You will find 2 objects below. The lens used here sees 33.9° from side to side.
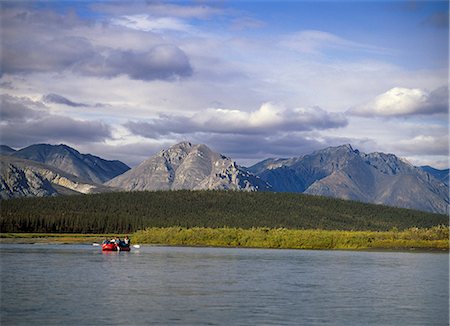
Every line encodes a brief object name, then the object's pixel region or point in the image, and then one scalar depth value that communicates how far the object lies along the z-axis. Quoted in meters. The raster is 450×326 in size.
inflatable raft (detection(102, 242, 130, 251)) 134.62
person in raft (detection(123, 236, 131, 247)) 137.25
